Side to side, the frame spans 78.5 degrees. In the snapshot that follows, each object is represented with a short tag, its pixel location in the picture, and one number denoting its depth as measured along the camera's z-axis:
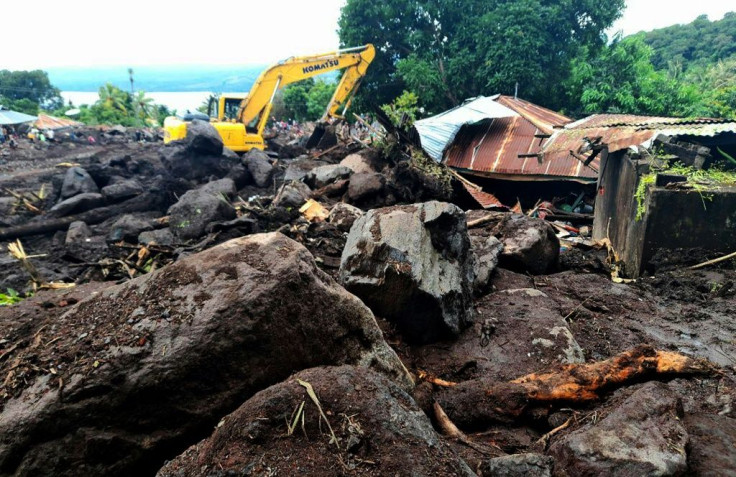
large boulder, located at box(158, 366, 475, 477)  1.83
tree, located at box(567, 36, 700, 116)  17.50
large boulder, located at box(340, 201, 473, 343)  4.40
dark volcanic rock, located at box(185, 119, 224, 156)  12.94
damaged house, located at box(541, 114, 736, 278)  6.29
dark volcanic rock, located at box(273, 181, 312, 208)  9.47
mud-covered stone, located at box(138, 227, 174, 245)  7.93
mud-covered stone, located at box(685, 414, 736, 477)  2.38
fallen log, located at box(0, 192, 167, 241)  9.63
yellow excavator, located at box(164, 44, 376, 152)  15.68
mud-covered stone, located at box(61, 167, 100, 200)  11.43
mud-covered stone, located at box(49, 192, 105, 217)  10.47
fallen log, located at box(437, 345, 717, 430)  3.29
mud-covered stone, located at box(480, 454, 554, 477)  2.31
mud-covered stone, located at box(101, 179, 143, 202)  11.04
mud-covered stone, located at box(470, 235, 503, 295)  5.85
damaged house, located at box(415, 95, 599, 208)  11.98
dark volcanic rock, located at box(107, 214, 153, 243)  8.55
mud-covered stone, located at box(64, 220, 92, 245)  8.82
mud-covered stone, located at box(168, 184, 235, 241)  8.06
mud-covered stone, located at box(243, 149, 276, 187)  12.78
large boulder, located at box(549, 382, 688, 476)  2.35
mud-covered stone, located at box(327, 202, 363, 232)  7.92
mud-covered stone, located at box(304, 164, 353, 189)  11.45
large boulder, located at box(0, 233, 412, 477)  2.47
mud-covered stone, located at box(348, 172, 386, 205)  9.95
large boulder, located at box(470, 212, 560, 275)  6.72
